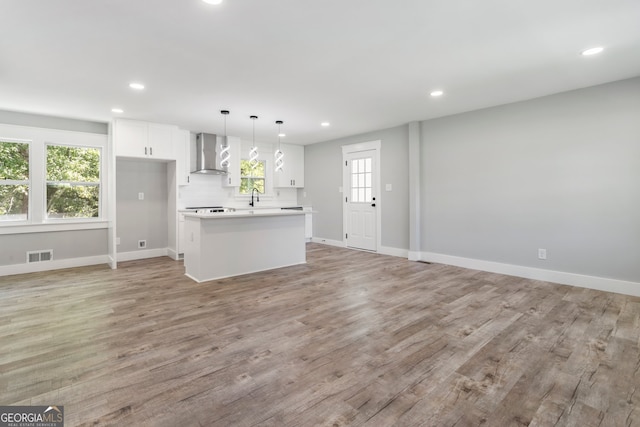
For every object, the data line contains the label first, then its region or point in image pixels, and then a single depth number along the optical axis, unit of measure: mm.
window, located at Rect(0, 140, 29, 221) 4664
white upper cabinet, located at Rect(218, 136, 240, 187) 6609
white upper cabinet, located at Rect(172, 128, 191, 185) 5723
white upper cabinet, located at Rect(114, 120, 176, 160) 5086
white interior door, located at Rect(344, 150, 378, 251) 6445
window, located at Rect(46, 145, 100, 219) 5047
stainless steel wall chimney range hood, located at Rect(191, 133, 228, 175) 6102
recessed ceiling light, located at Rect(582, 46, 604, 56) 2846
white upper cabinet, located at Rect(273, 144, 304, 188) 7617
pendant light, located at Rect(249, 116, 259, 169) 5023
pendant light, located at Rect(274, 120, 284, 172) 5327
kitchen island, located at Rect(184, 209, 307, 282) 4207
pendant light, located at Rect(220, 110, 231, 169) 6149
